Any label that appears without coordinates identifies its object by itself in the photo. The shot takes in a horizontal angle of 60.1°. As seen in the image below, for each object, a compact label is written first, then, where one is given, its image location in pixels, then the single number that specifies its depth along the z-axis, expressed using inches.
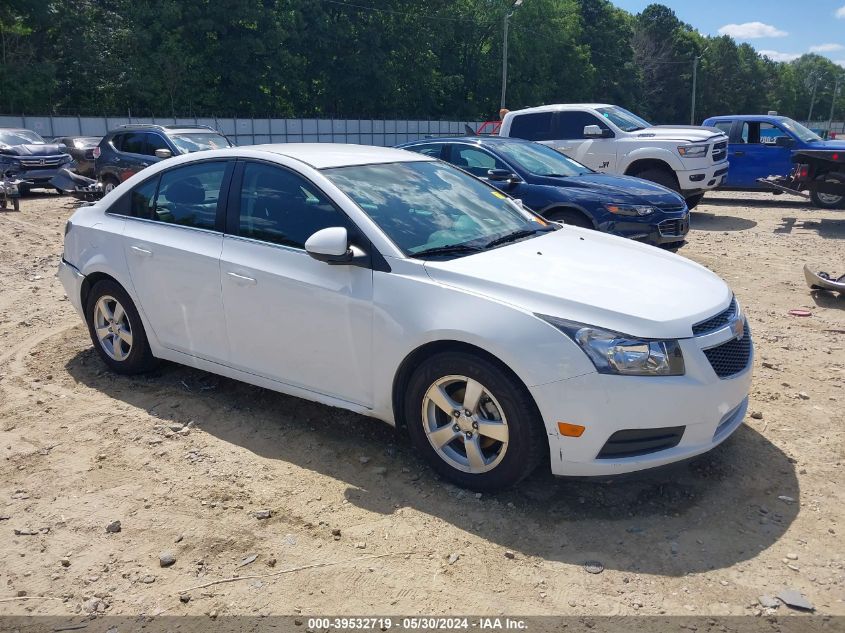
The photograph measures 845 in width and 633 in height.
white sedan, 131.2
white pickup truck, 500.7
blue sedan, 331.6
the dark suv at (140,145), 541.3
